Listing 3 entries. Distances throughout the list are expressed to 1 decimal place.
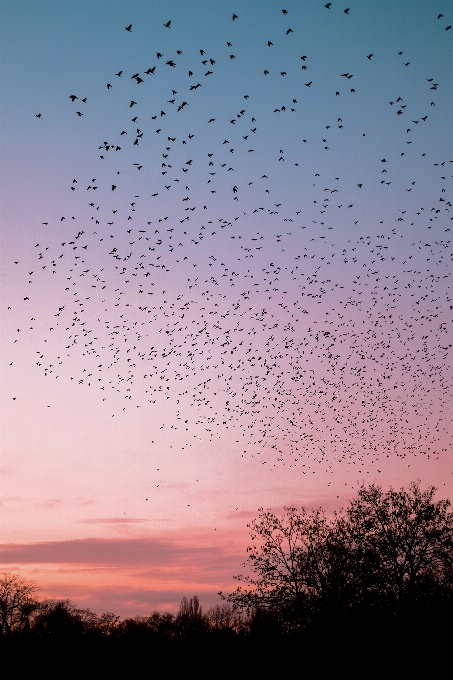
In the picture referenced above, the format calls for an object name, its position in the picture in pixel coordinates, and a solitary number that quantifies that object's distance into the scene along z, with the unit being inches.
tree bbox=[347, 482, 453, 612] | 1675.6
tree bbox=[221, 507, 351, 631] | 1734.7
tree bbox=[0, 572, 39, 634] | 3587.6
